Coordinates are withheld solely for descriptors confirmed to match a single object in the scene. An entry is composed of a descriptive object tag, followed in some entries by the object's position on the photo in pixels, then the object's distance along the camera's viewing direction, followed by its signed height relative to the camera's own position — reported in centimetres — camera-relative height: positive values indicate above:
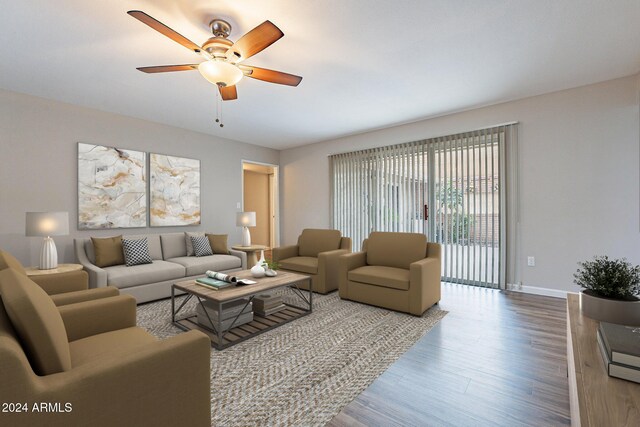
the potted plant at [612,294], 145 -44
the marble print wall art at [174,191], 461 +40
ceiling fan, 194 +121
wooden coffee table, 241 -104
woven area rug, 162 -111
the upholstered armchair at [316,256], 387 -64
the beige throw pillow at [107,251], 358 -48
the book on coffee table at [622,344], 103 -50
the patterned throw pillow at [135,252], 368 -51
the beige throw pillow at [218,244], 468 -50
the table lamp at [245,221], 496 -13
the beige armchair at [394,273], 301 -69
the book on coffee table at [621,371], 101 -57
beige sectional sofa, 332 -71
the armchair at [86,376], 85 -57
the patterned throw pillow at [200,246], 442 -51
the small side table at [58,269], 282 -59
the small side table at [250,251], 490 -65
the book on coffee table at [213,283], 261 -66
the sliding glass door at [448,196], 404 +29
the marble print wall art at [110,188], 395 +38
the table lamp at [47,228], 296 -16
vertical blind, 473 +43
